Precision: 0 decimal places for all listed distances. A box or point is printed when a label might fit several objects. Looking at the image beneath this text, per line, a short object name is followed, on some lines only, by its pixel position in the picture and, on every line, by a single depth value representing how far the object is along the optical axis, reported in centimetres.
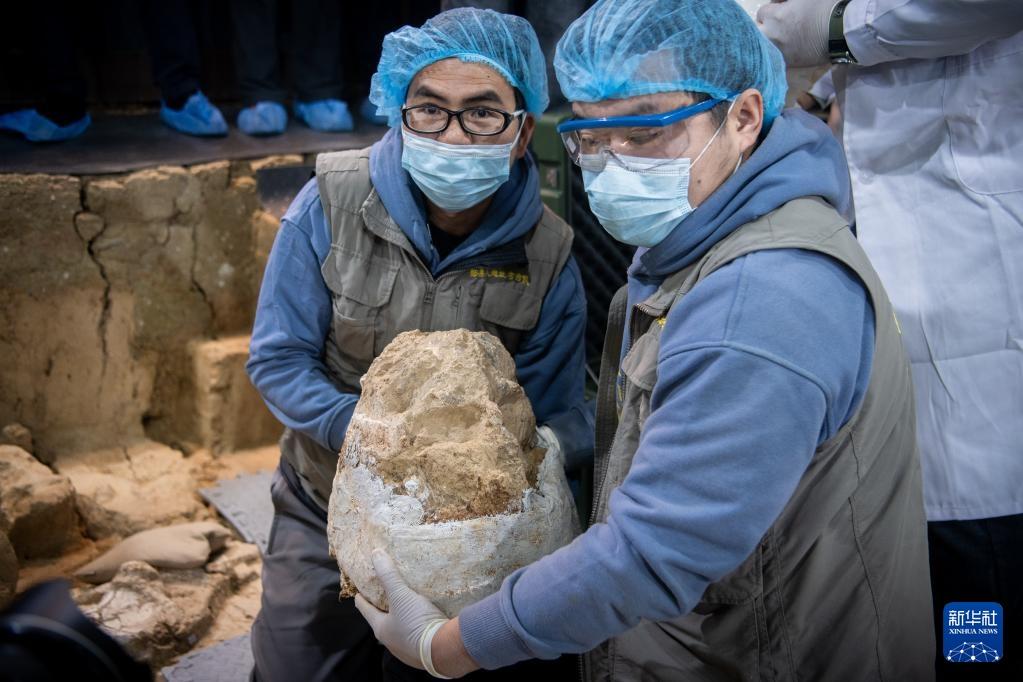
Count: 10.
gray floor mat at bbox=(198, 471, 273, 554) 340
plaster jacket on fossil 169
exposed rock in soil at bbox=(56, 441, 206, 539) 333
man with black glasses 216
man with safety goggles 129
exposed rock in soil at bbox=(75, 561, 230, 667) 269
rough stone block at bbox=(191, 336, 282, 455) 395
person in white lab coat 189
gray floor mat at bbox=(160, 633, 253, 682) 258
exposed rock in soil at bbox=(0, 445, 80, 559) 303
